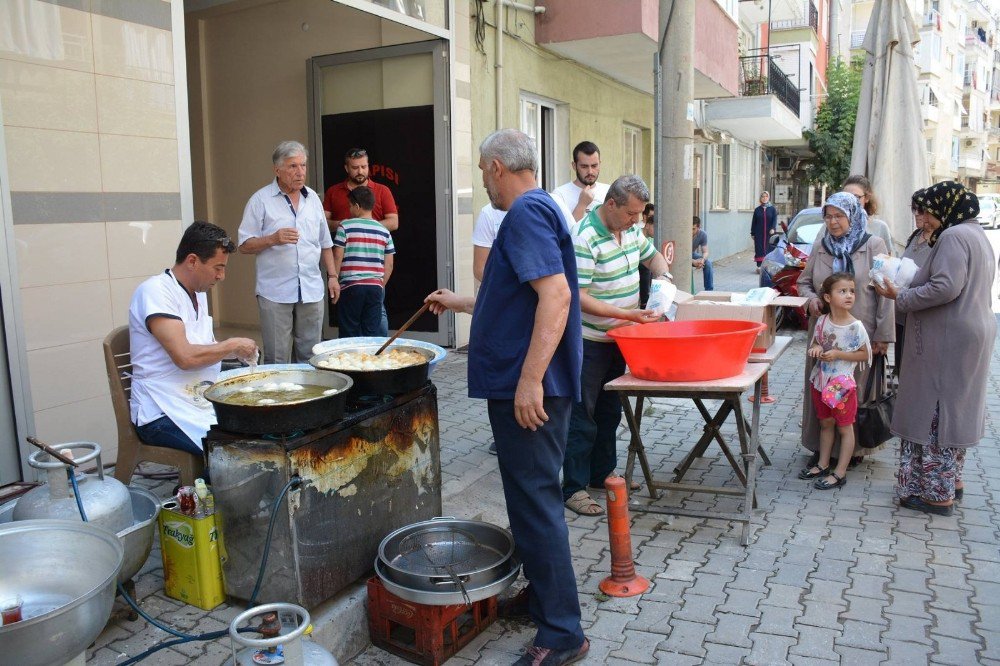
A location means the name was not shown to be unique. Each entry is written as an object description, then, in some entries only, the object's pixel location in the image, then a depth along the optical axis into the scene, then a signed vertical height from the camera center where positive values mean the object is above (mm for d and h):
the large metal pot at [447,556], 3115 -1369
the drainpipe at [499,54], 9039 +1992
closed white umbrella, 6809 +803
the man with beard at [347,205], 6906 +232
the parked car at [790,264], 10742 -544
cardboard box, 4688 -505
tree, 27219 +3272
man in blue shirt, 2867 -511
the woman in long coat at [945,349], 4340 -704
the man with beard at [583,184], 5730 +322
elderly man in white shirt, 5566 -126
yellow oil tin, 3254 -1326
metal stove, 3086 -1078
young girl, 4965 -896
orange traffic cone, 3669 -1478
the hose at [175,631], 2980 -1397
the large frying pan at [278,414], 2984 -681
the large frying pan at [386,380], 3516 -658
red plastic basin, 4000 -642
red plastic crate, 3123 -1602
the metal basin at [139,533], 3162 -1197
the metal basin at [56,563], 2582 -1060
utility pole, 6484 +896
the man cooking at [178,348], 3656 -520
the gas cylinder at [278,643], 2516 -1333
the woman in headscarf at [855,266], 5172 -278
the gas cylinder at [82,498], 2977 -991
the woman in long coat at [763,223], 15723 +39
